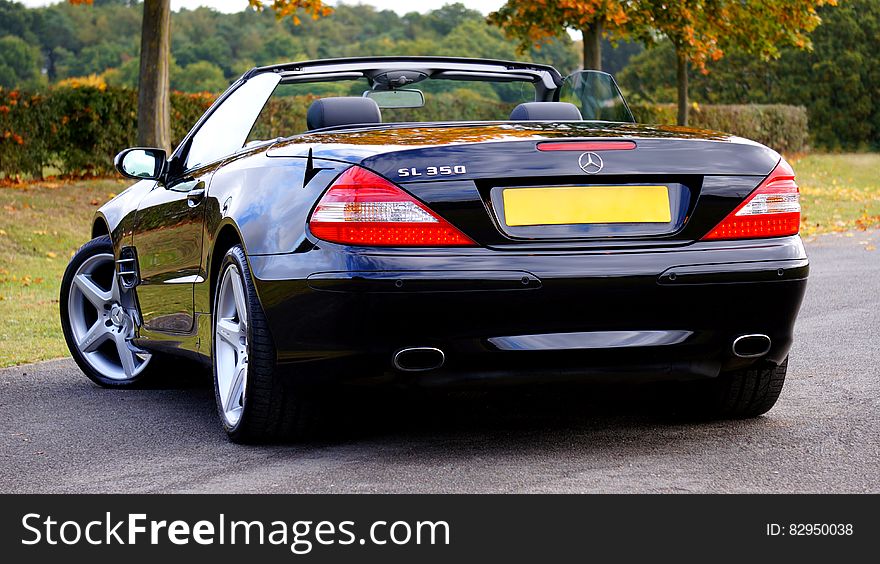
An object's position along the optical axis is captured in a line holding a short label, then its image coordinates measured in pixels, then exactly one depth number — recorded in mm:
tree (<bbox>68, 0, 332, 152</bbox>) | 17766
